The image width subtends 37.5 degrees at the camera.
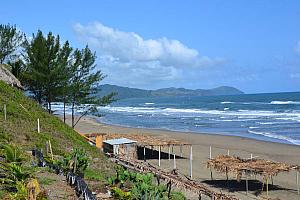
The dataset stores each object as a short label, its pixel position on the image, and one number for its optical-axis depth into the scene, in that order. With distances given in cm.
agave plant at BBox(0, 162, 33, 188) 1092
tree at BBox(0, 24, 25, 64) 3881
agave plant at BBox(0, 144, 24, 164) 1249
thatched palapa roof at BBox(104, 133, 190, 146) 2569
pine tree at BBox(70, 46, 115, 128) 3475
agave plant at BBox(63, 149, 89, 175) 1409
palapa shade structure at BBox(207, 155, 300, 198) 1811
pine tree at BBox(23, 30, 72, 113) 3259
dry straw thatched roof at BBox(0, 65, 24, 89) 2881
